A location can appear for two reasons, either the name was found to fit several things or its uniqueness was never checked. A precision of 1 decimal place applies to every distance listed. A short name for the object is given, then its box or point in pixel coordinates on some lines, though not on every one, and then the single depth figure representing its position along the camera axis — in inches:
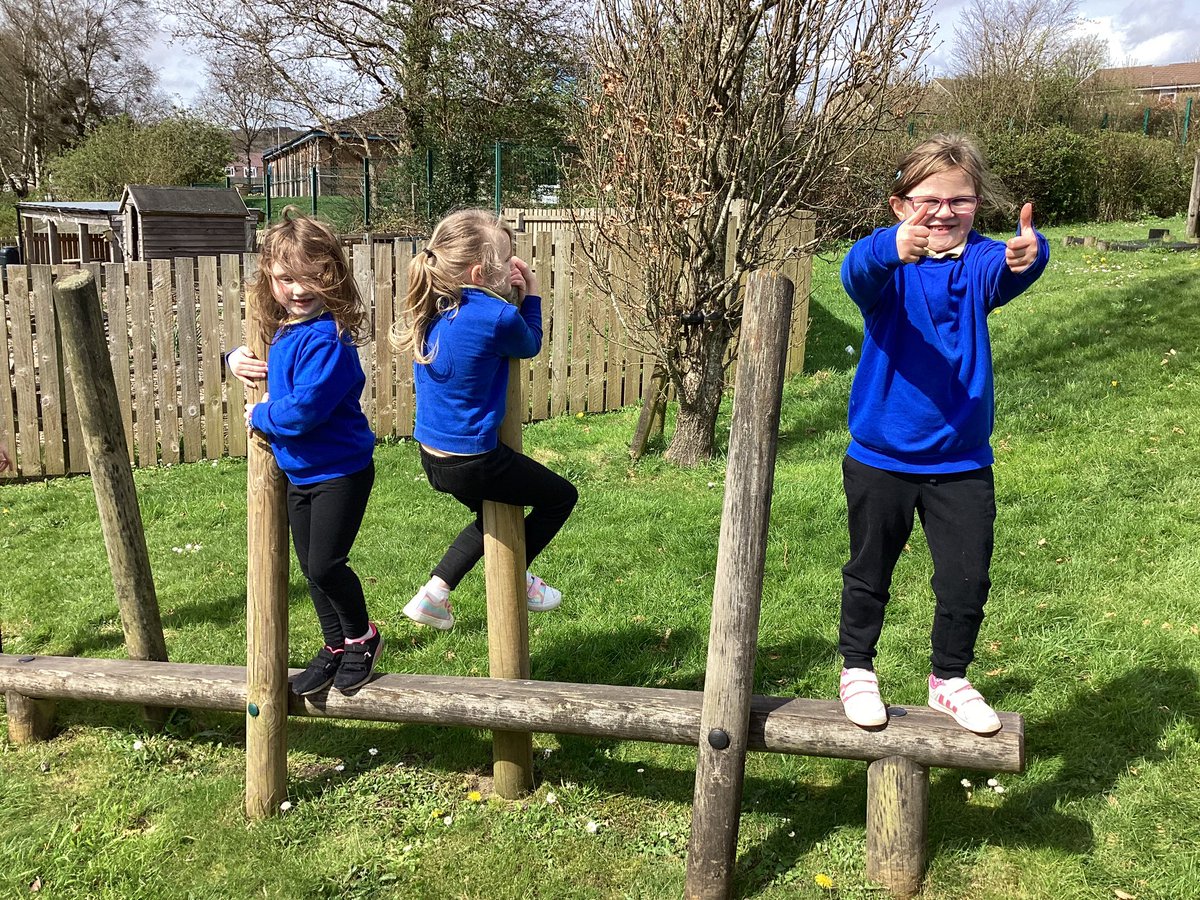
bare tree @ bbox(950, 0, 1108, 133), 863.1
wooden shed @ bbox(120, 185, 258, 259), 699.4
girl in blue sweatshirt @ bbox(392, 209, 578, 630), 117.7
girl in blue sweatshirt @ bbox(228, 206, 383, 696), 118.5
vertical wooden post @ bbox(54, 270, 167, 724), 137.3
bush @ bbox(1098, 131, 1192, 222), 840.3
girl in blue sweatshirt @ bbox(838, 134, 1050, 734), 107.0
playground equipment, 104.6
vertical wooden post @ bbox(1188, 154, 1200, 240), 561.6
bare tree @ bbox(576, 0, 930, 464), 236.5
